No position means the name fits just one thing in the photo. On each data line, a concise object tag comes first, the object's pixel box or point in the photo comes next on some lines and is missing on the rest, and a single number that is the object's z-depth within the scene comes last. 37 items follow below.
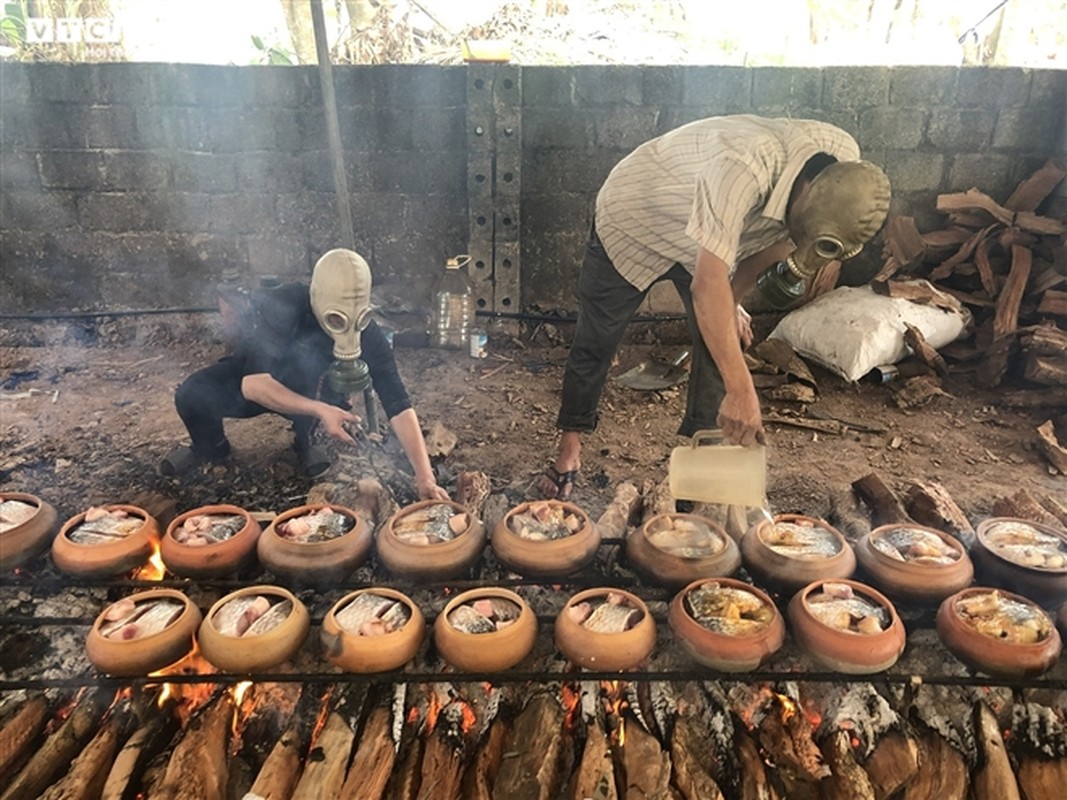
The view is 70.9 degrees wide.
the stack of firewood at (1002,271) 5.43
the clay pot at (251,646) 2.23
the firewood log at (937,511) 3.11
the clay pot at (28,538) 2.65
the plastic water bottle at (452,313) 6.17
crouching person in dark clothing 2.89
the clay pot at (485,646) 2.27
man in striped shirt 2.55
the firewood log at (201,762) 2.01
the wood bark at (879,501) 3.25
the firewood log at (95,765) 2.03
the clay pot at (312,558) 2.60
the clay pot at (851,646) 2.26
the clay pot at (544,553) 2.64
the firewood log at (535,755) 2.05
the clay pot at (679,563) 2.60
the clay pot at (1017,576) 2.50
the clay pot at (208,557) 2.62
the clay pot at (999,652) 2.25
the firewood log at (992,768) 2.11
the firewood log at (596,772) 2.04
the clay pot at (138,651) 2.23
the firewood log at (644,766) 2.05
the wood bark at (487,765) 2.09
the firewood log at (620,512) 3.11
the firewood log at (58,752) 2.06
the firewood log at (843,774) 2.07
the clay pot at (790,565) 2.57
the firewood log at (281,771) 2.03
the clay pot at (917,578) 2.54
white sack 5.39
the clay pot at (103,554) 2.60
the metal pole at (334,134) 4.23
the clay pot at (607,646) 2.27
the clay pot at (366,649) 2.26
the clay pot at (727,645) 2.26
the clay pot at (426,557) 2.61
